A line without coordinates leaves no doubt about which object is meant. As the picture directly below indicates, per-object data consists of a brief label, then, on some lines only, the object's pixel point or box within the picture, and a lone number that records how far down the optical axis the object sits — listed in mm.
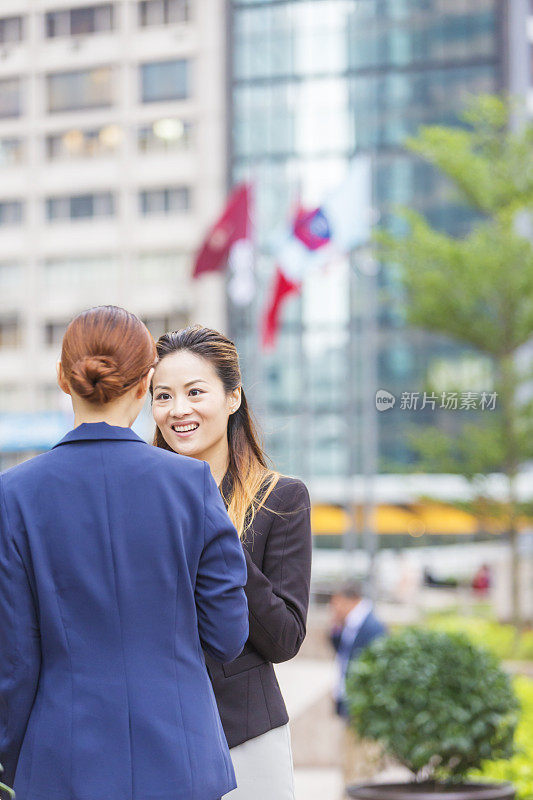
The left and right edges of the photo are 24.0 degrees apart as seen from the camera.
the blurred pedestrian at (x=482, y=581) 24375
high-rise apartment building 39688
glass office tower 37562
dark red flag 17750
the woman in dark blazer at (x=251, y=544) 2260
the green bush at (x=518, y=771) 4914
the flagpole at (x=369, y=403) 16266
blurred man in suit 6234
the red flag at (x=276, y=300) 16453
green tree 14398
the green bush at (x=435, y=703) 4625
